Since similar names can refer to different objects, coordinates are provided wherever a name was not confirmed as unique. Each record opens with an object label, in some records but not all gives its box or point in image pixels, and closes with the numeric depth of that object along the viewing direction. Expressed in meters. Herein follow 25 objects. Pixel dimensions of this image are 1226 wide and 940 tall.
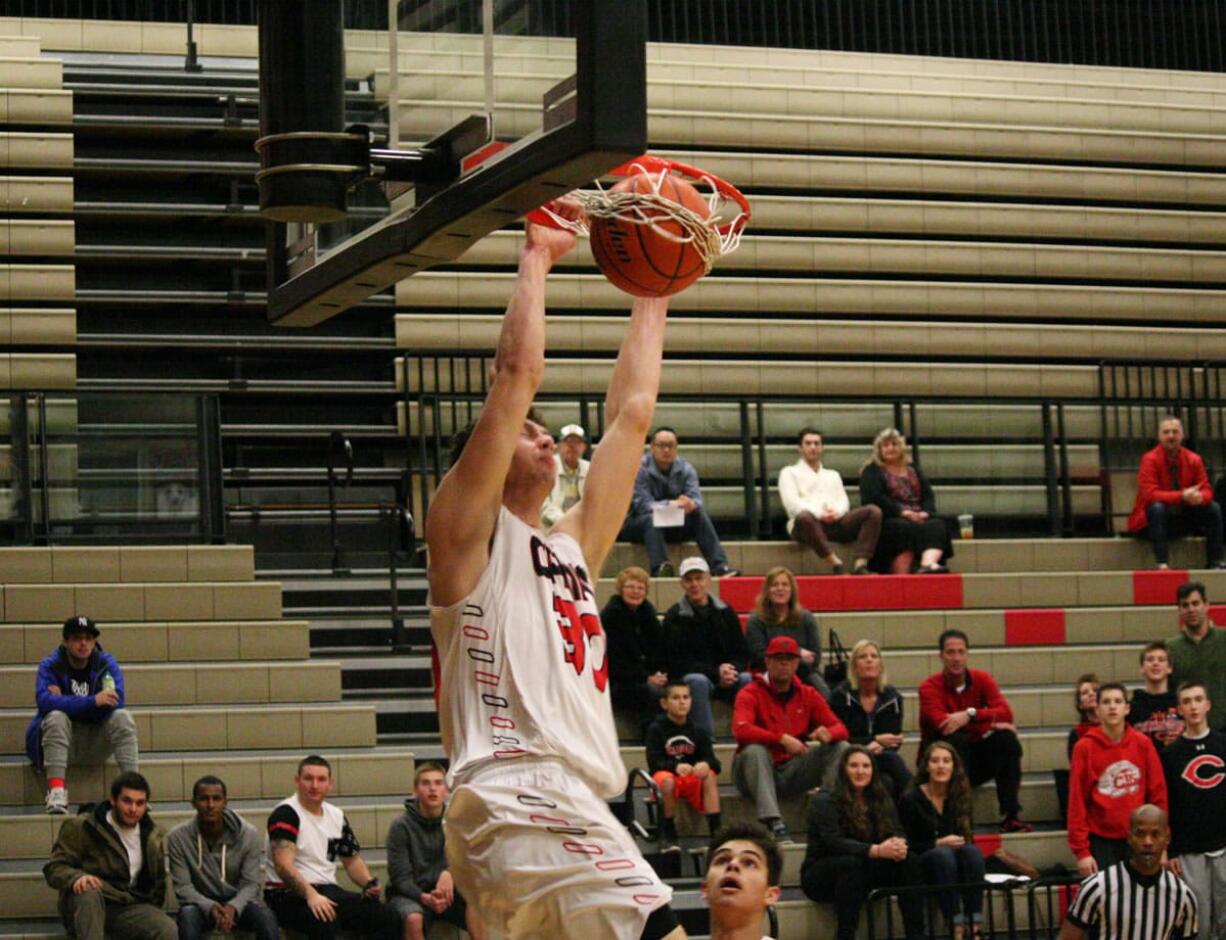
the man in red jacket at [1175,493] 23.22
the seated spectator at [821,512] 21.83
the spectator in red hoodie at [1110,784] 17.24
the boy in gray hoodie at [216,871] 15.34
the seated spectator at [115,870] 15.15
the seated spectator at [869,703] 18.12
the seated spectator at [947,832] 16.48
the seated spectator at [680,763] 17.19
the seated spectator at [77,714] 16.92
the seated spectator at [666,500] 20.99
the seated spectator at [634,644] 18.33
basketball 8.30
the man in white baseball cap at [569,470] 20.51
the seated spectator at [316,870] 15.57
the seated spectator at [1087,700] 18.56
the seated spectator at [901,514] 21.96
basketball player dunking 7.46
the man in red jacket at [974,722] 18.18
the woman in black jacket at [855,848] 16.34
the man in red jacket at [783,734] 17.40
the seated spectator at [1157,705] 18.23
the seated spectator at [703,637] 18.54
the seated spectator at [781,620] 18.86
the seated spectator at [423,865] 15.77
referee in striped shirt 15.09
